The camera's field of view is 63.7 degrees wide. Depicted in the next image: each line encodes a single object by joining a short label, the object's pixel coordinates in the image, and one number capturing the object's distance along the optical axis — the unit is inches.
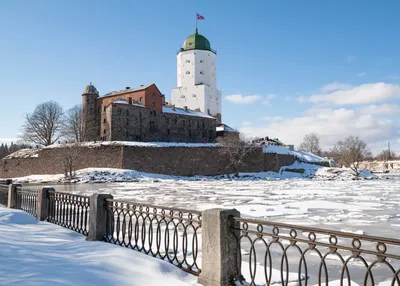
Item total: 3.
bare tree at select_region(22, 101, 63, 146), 2317.9
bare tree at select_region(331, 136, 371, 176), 2160.4
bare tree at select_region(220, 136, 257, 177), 2097.7
